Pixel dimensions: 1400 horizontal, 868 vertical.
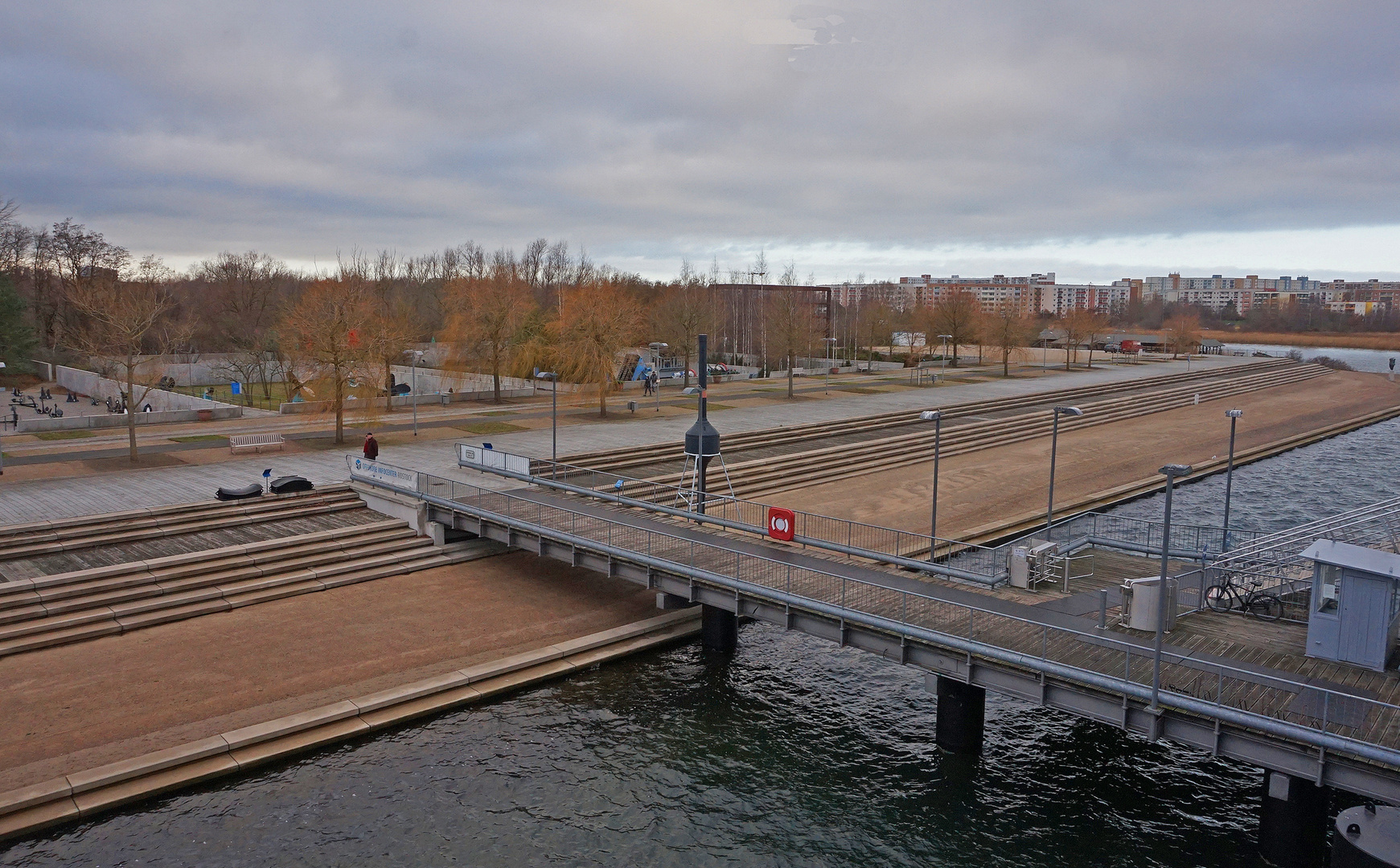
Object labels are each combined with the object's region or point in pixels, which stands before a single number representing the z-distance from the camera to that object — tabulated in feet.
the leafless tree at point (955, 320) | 310.86
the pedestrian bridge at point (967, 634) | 44.52
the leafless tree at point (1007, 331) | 286.25
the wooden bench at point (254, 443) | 122.01
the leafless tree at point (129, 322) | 119.75
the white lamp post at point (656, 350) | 265.95
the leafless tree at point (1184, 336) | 366.84
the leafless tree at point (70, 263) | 285.02
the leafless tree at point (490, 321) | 180.75
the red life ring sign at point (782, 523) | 77.56
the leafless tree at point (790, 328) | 236.84
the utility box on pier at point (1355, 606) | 51.24
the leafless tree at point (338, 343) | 133.18
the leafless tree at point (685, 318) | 233.14
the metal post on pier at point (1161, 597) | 45.73
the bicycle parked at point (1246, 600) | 61.36
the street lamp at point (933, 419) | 76.39
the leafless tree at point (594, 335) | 164.86
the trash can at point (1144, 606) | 57.82
